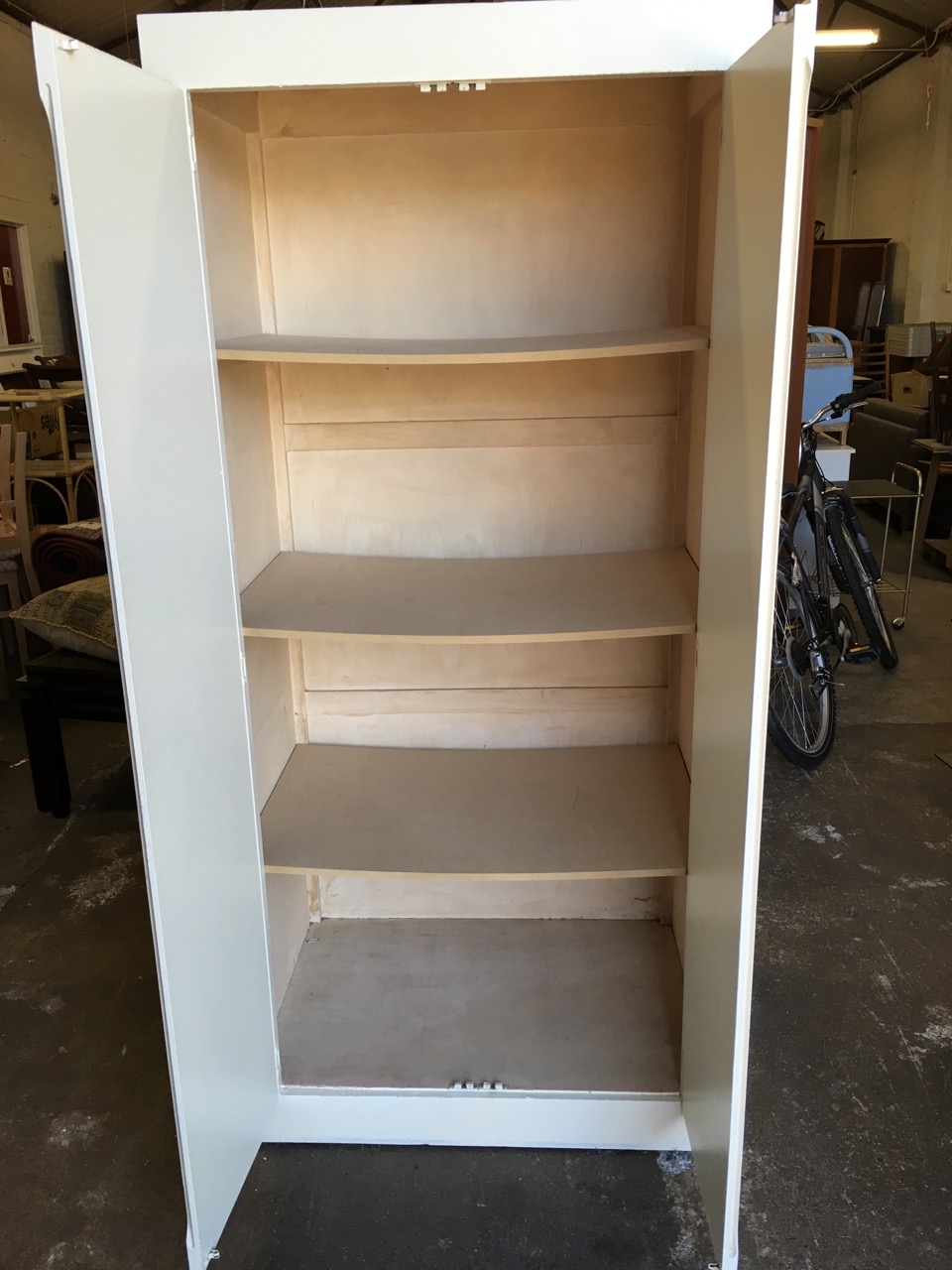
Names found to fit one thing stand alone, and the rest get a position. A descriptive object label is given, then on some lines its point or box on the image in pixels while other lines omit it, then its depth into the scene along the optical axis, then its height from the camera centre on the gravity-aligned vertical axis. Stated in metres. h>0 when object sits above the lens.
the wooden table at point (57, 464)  5.53 -0.71
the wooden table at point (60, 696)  3.02 -1.09
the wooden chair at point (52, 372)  7.20 -0.25
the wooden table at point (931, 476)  5.26 -0.83
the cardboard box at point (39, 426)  5.53 -0.49
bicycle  3.36 -1.02
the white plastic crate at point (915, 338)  8.50 -0.14
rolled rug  4.03 -0.88
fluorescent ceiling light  5.36 +1.62
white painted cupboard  1.24 -0.35
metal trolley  4.22 -0.73
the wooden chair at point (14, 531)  4.09 -0.80
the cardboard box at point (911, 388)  7.60 -0.52
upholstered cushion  3.05 -0.88
